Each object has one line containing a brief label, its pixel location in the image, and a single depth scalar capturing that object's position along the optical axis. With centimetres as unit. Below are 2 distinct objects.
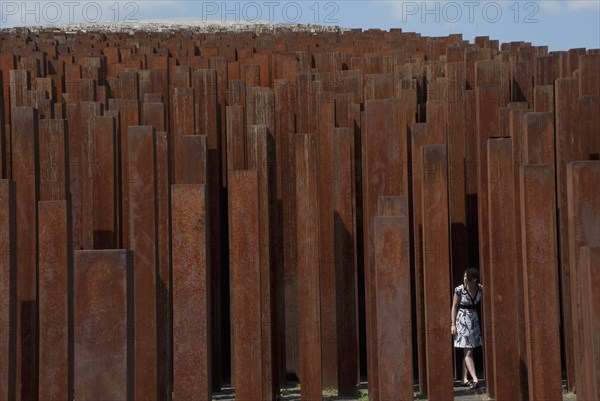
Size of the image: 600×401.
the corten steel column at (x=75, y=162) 669
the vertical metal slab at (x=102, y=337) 401
